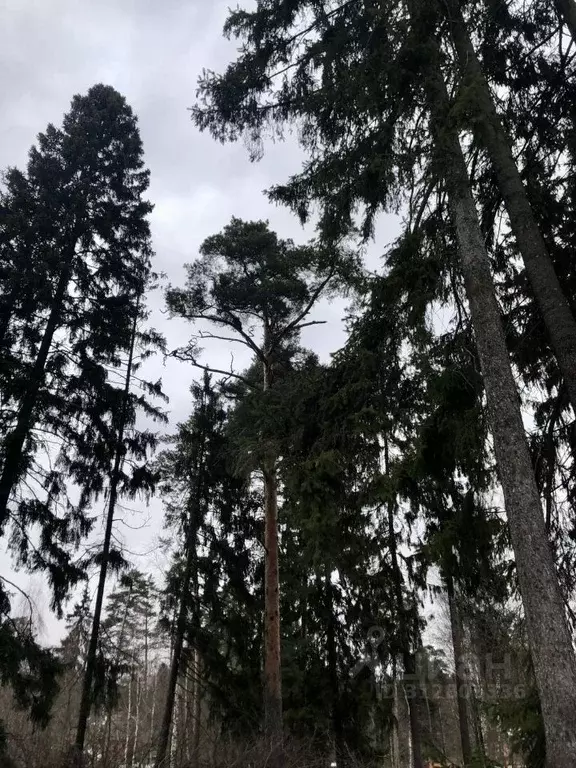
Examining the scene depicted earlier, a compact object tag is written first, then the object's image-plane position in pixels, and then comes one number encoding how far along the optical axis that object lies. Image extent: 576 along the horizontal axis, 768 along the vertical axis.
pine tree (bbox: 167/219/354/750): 12.45
